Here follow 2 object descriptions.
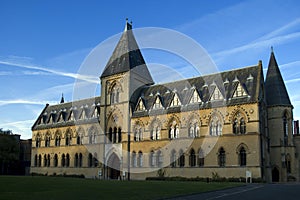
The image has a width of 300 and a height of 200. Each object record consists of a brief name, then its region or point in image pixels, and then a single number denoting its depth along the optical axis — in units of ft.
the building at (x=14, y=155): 205.62
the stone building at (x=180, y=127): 124.95
